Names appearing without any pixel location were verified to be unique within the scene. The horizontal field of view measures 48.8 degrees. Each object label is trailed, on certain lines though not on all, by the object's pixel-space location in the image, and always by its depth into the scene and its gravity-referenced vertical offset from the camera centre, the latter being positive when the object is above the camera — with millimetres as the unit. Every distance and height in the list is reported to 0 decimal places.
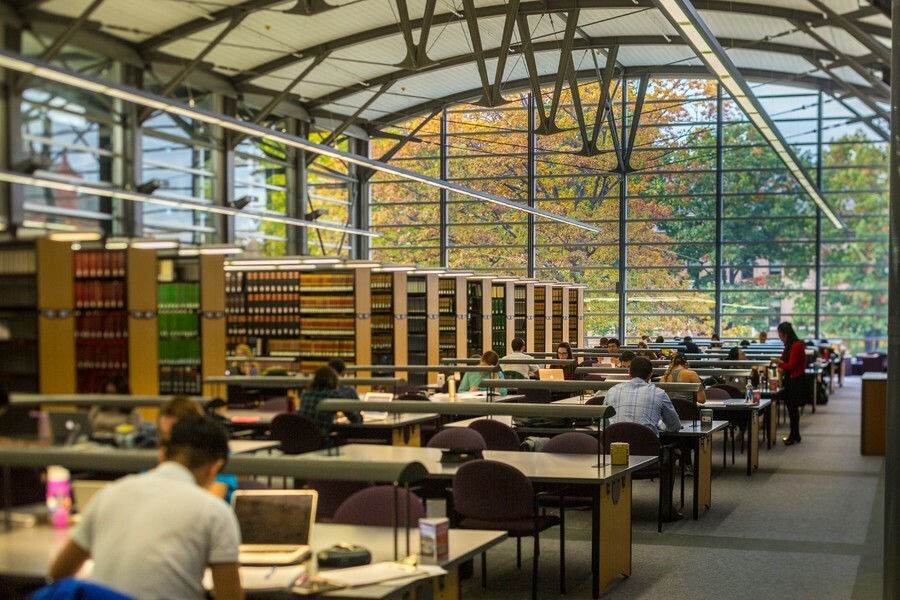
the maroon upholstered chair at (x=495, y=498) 5148 -1154
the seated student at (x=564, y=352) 13848 -1040
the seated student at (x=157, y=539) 2678 -717
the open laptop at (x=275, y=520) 3566 -886
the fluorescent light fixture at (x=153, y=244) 11930 +408
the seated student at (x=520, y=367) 12734 -1159
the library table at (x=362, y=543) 3045 -1016
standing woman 12281 -1183
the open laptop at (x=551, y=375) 10615 -1055
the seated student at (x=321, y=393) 7629 -895
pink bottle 3359 -742
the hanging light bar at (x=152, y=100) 8141 +1749
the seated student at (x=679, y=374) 9828 -973
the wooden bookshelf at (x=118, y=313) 11289 -409
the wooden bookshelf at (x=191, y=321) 12562 -557
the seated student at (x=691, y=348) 18906 -1350
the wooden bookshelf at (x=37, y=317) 9172 -395
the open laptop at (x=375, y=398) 8414 -1181
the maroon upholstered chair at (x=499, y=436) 6797 -1089
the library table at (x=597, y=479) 5441 -1130
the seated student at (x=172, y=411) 4281 -579
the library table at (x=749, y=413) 10023 -1417
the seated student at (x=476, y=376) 10828 -1117
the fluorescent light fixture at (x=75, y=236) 11227 +501
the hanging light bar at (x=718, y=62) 7801 +2086
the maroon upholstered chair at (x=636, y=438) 7023 -1147
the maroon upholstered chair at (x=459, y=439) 6273 -1027
